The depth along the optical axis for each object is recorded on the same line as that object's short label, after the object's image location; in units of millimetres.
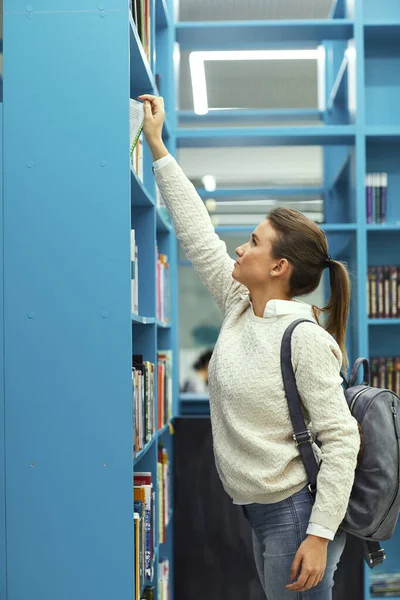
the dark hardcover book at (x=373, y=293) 4371
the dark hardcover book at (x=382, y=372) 4426
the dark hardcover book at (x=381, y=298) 4383
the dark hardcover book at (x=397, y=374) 4438
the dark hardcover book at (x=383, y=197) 4391
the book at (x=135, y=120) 2092
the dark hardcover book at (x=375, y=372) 4414
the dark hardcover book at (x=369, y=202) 4398
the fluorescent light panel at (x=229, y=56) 4859
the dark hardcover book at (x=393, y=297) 4383
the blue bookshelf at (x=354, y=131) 4176
